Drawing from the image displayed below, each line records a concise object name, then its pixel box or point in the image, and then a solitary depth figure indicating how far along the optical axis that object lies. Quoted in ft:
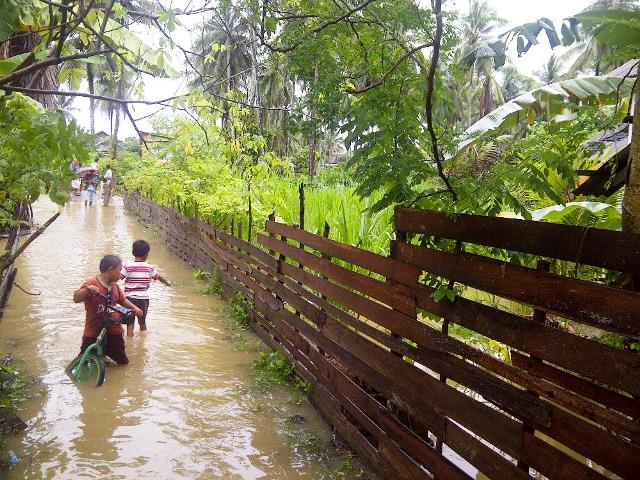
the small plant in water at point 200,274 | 33.12
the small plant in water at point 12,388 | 14.34
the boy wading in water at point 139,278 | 20.83
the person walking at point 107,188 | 80.23
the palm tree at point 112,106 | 109.60
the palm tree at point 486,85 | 126.85
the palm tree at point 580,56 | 92.24
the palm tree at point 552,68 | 129.59
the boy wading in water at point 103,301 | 16.79
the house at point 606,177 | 10.48
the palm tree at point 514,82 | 133.28
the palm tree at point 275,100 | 116.59
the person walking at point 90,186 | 70.66
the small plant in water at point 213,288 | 29.25
